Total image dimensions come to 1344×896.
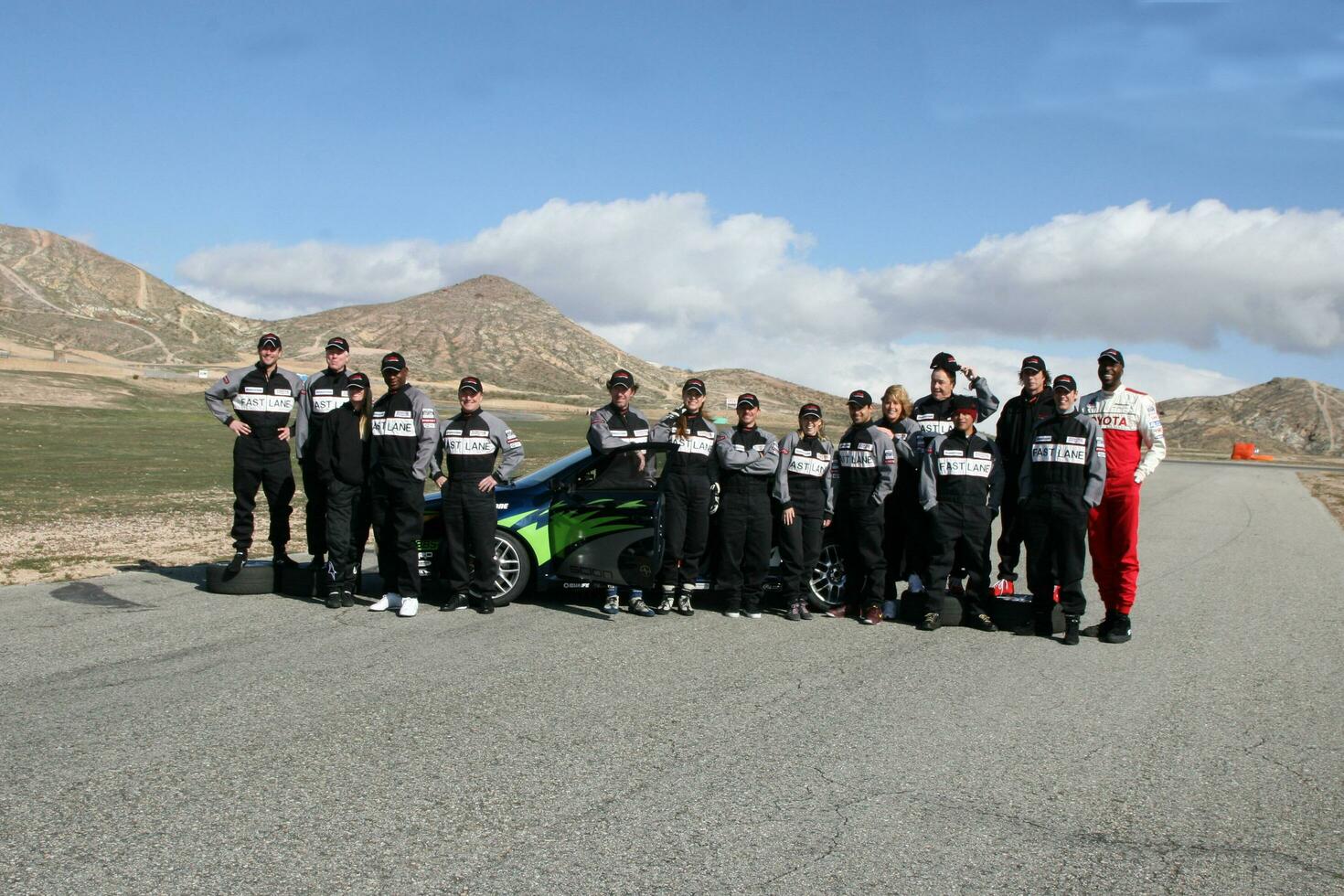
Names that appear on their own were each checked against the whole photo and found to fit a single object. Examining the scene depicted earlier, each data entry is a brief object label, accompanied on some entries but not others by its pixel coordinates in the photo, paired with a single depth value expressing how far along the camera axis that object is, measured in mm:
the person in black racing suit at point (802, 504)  8352
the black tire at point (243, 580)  8609
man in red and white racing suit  7691
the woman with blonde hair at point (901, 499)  8523
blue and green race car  8430
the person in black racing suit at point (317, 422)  8664
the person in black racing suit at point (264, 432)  8898
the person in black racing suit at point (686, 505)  8219
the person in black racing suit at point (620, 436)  8680
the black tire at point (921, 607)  8180
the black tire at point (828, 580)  8742
